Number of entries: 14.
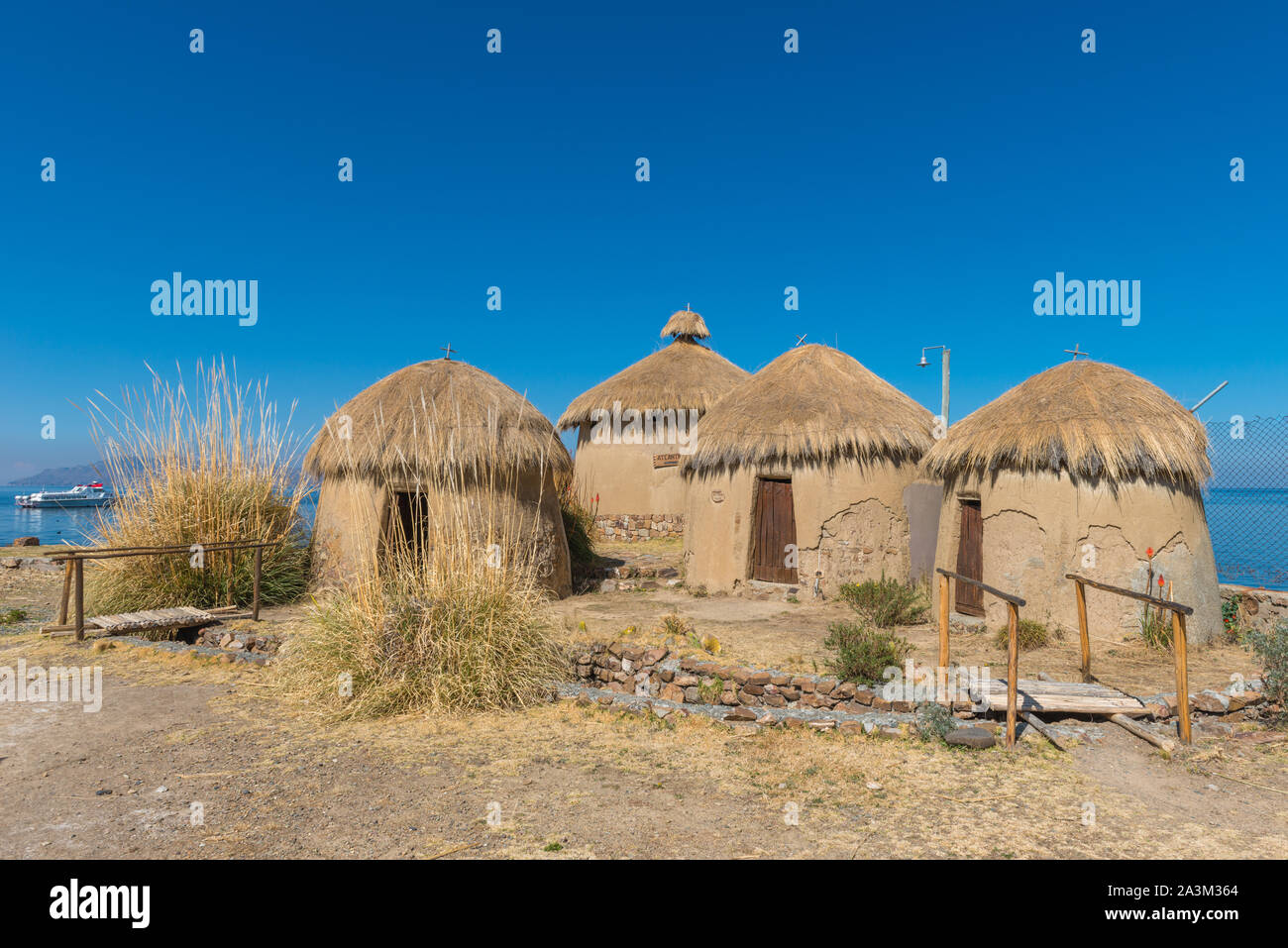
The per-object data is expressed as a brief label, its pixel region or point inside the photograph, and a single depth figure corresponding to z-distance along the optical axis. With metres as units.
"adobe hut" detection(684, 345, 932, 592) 10.59
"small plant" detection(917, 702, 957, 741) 5.38
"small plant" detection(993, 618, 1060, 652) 8.03
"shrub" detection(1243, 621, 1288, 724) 5.79
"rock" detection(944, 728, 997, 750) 5.21
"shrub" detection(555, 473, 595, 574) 12.96
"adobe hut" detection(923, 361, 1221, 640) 7.91
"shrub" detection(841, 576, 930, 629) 9.19
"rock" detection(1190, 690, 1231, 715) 5.89
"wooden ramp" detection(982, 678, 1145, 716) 5.72
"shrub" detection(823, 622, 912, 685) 6.25
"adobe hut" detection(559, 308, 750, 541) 17.78
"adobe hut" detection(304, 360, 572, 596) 9.70
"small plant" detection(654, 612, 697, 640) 7.84
